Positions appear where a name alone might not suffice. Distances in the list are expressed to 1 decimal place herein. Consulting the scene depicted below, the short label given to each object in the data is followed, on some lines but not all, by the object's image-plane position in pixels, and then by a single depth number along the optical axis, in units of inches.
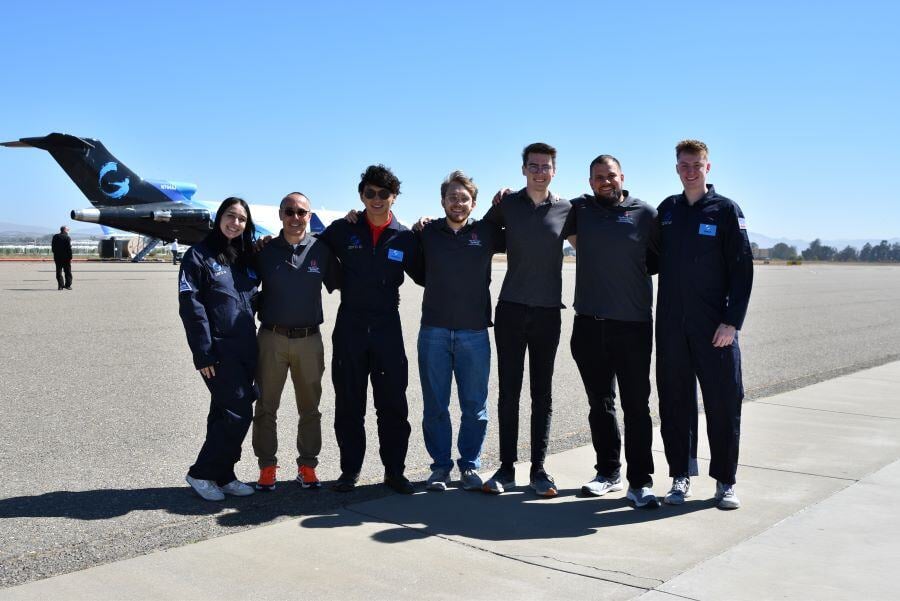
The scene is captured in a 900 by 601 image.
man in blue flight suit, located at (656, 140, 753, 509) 194.5
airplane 1547.7
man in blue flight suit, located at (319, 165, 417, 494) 204.8
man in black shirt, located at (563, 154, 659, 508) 200.8
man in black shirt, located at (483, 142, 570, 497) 204.8
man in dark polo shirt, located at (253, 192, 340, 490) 203.8
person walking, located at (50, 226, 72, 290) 947.3
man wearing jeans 206.5
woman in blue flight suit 193.0
